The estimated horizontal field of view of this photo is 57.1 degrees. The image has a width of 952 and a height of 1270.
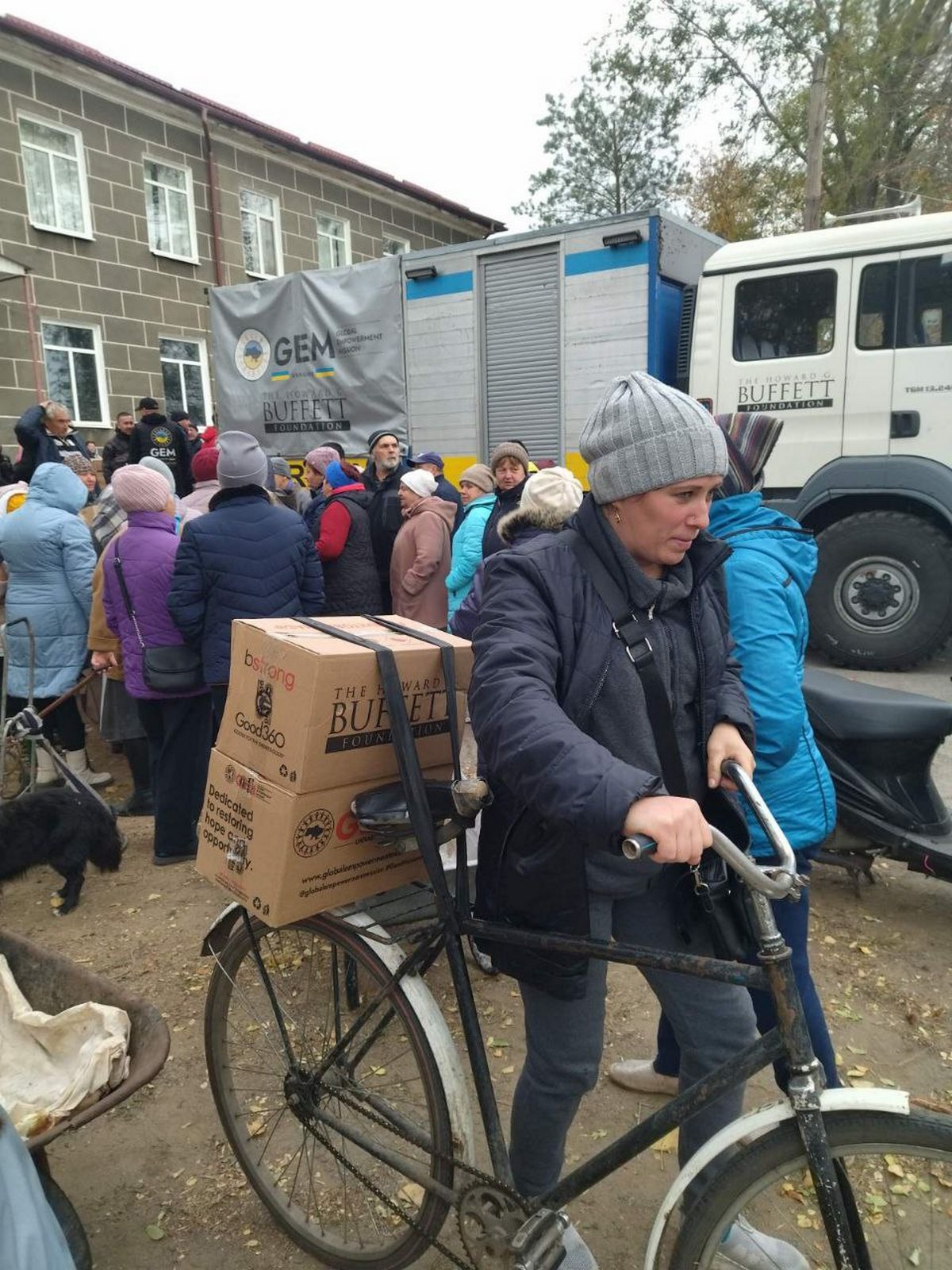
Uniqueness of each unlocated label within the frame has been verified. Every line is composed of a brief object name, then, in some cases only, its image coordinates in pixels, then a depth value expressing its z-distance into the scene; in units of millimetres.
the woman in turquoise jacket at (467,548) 4945
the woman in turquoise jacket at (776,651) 1926
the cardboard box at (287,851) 1738
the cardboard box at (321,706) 1693
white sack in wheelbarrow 1785
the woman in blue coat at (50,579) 4551
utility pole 12820
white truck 6117
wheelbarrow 1669
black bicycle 1373
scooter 3018
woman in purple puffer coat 4004
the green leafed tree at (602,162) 25641
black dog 2994
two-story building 13211
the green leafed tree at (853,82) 15055
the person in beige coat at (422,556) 5207
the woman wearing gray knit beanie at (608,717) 1497
